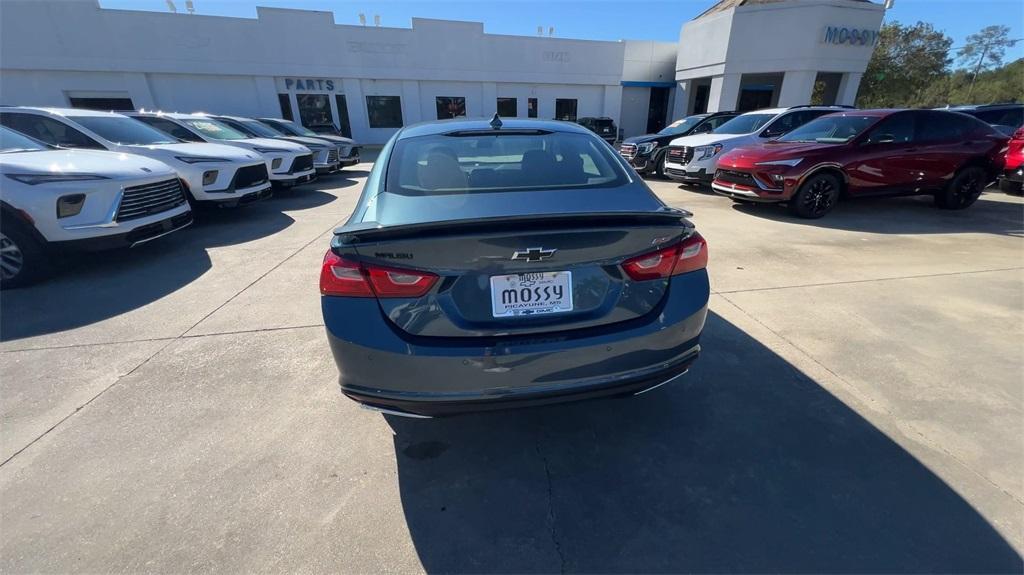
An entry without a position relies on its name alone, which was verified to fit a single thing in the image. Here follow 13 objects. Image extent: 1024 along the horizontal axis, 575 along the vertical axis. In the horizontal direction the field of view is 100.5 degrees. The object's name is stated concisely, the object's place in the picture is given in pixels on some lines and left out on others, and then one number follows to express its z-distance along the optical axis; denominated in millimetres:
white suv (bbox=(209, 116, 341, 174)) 10755
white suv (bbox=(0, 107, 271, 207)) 5855
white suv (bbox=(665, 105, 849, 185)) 8734
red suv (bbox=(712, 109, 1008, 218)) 6672
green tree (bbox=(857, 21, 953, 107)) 31750
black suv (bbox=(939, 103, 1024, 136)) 11133
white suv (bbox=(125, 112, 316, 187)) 8219
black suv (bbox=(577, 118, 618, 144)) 18391
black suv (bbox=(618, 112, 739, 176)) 10922
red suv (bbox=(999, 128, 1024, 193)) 7723
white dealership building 18781
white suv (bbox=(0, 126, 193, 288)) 4145
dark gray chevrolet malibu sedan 1738
